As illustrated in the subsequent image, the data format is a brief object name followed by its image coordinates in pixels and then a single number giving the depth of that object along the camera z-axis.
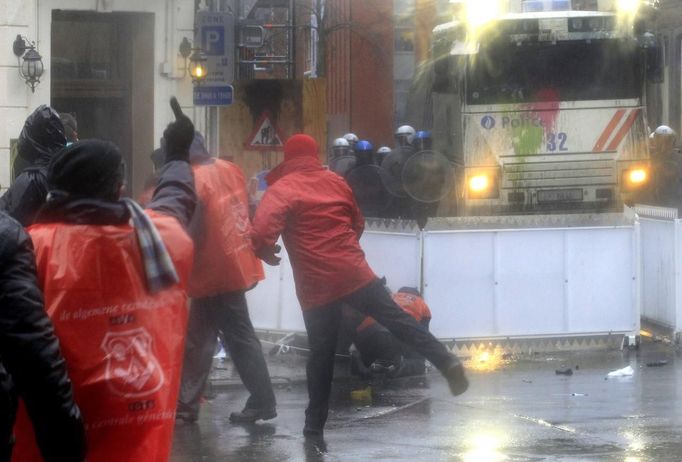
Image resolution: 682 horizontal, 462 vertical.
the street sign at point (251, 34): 19.55
